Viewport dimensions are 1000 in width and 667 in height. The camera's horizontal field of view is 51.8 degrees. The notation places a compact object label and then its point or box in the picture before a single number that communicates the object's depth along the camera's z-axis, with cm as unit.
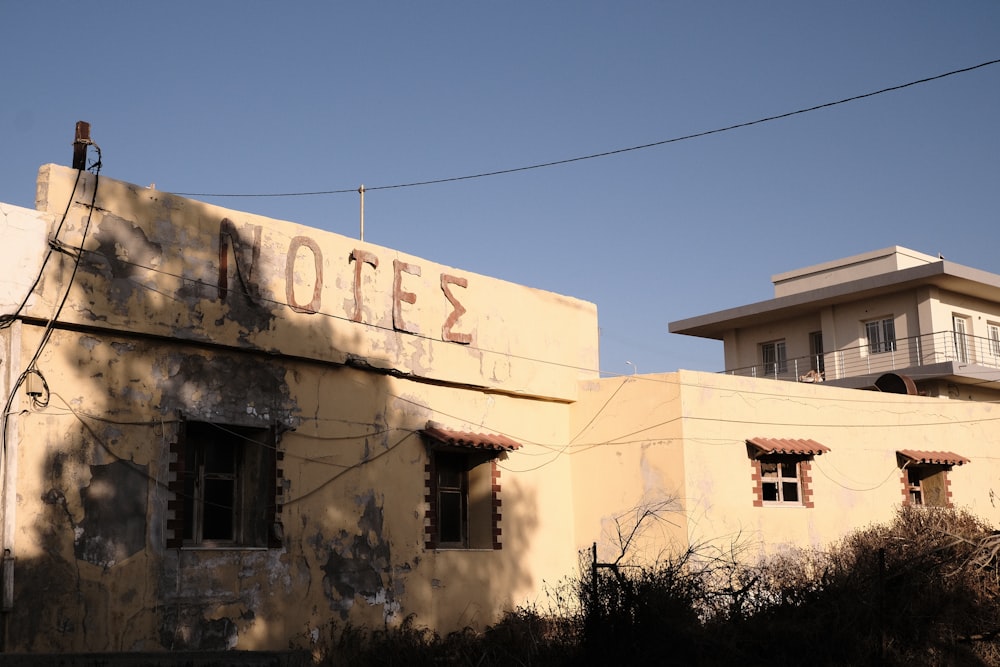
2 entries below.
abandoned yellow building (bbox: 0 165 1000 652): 1090
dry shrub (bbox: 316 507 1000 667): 1065
